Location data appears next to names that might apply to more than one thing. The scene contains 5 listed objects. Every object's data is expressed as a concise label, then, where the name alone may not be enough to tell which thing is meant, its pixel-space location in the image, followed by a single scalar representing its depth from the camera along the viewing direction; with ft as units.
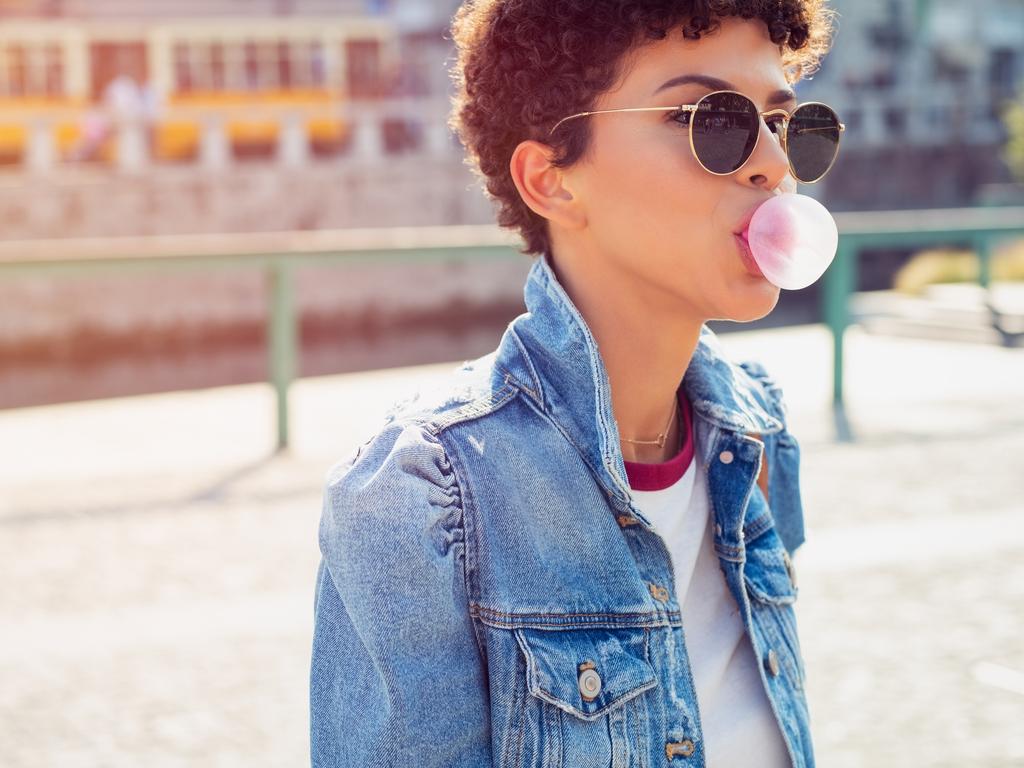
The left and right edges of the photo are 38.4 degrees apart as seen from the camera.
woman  4.53
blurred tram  81.46
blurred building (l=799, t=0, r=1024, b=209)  100.17
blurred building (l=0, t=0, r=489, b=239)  72.43
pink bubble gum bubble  4.87
